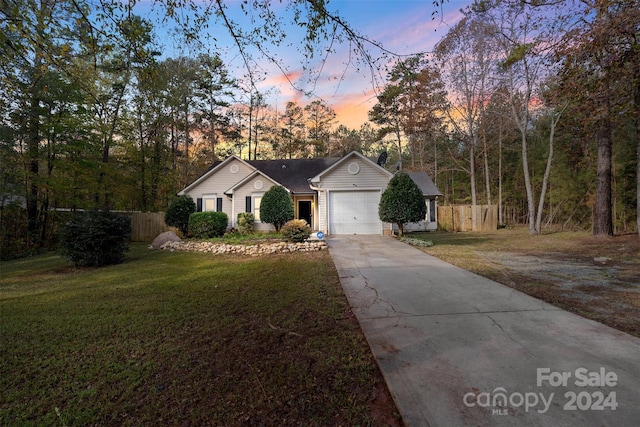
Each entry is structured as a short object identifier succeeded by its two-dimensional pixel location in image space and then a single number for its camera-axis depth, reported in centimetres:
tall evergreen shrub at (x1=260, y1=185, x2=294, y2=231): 1409
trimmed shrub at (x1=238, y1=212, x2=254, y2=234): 1484
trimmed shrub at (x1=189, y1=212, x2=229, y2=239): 1305
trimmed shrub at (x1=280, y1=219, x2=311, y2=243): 998
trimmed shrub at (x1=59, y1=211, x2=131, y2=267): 791
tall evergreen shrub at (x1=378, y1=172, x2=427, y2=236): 1105
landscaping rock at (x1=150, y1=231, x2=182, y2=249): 1169
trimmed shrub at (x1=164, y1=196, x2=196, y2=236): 1457
